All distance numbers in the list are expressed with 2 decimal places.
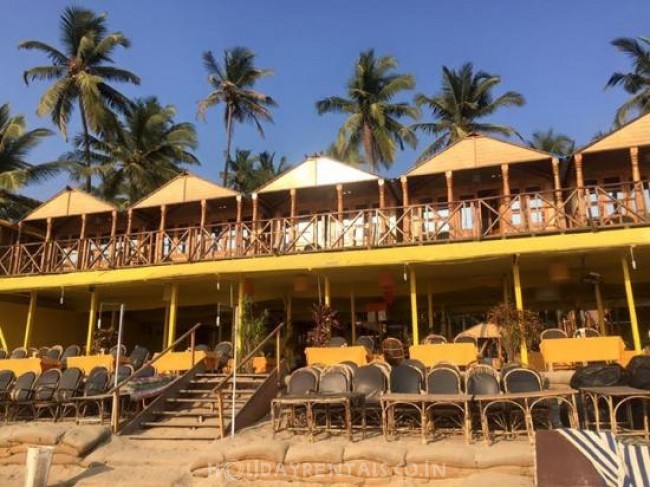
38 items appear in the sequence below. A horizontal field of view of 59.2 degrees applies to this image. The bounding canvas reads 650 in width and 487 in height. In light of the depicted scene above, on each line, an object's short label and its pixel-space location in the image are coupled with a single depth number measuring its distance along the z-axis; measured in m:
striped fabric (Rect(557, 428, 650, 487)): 5.29
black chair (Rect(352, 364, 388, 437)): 8.69
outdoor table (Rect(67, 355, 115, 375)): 12.80
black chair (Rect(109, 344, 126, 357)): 13.30
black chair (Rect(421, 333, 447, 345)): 12.26
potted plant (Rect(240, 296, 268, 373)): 12.57
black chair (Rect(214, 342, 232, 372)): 12.81
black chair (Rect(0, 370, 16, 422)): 11.21
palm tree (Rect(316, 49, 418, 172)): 30.36
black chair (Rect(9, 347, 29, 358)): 14.17
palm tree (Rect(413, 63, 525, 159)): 30.83
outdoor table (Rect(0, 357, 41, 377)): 13.12
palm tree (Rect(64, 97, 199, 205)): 29.16
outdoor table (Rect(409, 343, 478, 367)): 10.83
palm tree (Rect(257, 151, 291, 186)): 41.12
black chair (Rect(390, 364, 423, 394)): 8.73
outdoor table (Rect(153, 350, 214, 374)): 12.24
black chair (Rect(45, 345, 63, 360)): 14.58
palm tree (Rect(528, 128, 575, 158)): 37.81
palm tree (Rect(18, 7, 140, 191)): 26.39
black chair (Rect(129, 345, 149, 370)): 12.92
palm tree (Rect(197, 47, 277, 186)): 30.97
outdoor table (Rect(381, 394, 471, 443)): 7.48
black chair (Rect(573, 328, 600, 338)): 11.18
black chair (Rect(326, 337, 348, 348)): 11.92
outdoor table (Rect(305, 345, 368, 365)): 11.25
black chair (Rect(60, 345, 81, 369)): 14.41
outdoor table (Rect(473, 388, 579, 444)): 7.27
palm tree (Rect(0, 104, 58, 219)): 25.91
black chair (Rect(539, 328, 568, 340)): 11.19
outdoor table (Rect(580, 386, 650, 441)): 7.02
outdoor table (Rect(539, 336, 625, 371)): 10.07
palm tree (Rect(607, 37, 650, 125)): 28.78
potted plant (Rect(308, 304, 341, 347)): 12.37
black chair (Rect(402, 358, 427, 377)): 9.17
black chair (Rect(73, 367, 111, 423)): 10.19
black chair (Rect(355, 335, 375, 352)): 12.41
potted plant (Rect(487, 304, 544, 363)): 11.37
